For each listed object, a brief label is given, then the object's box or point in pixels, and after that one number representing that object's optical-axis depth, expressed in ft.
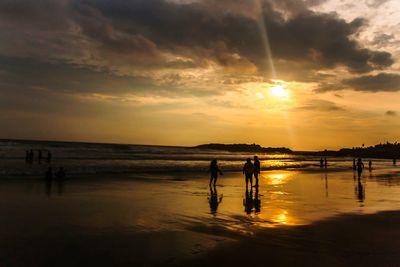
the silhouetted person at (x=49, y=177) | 86.57
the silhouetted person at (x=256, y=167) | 86.48
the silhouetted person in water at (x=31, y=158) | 171.85
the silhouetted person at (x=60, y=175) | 90.17
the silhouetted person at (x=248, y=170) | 82.33
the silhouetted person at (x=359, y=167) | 125.37
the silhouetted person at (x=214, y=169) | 86.02
